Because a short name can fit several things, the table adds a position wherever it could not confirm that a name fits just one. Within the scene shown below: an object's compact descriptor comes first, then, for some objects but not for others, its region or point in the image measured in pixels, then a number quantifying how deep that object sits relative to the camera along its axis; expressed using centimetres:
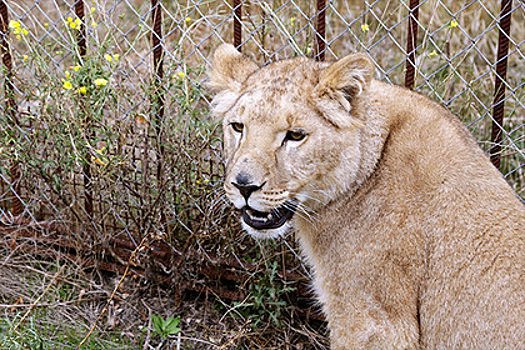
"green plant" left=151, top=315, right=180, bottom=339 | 390
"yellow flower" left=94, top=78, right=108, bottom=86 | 355
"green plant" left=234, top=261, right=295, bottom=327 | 385
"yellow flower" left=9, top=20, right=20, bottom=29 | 379
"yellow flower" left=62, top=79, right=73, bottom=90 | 352
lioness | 275
